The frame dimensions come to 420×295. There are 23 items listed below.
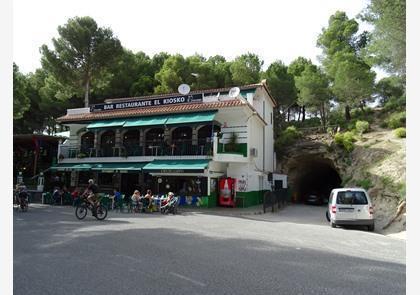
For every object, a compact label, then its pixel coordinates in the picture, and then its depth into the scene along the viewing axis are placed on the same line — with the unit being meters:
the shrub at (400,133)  24.81
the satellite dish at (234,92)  22.81
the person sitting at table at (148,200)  18.80
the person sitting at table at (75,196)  21.02
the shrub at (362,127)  29.64
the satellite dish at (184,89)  25.11
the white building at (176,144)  22.45
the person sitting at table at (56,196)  22.23
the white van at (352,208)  13.51
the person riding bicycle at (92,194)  14.04
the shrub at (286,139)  31.98
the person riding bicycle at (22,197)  17.05
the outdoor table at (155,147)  24.59
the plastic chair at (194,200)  21.88
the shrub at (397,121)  29.20
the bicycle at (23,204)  17.02
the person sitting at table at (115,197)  19.53
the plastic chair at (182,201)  22.11
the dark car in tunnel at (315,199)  29.31
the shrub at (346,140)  27.26
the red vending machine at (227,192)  22.30
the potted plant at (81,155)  27.62
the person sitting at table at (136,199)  18.55
